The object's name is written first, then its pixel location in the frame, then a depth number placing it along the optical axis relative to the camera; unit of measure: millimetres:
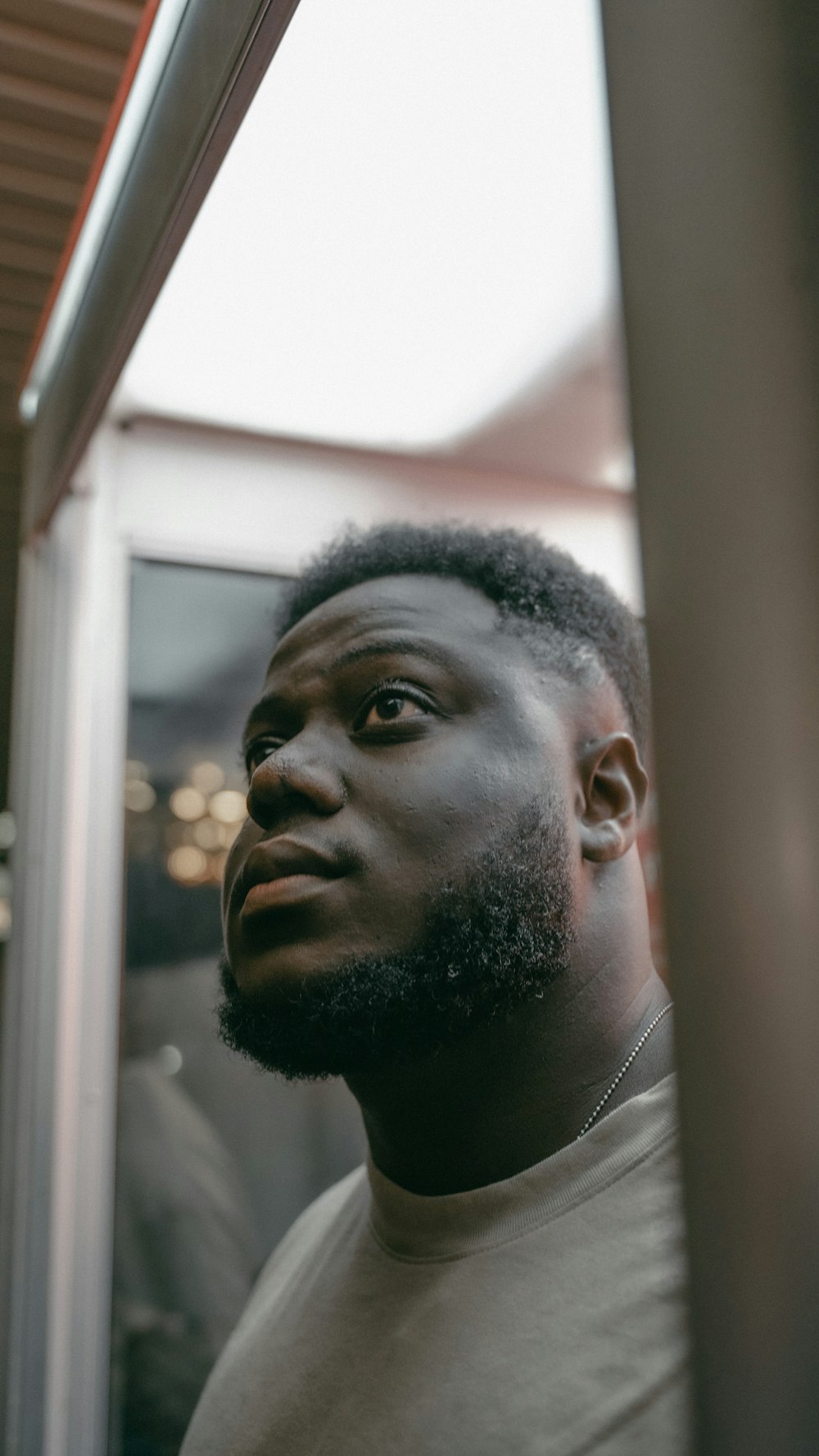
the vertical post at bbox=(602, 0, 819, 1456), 544
